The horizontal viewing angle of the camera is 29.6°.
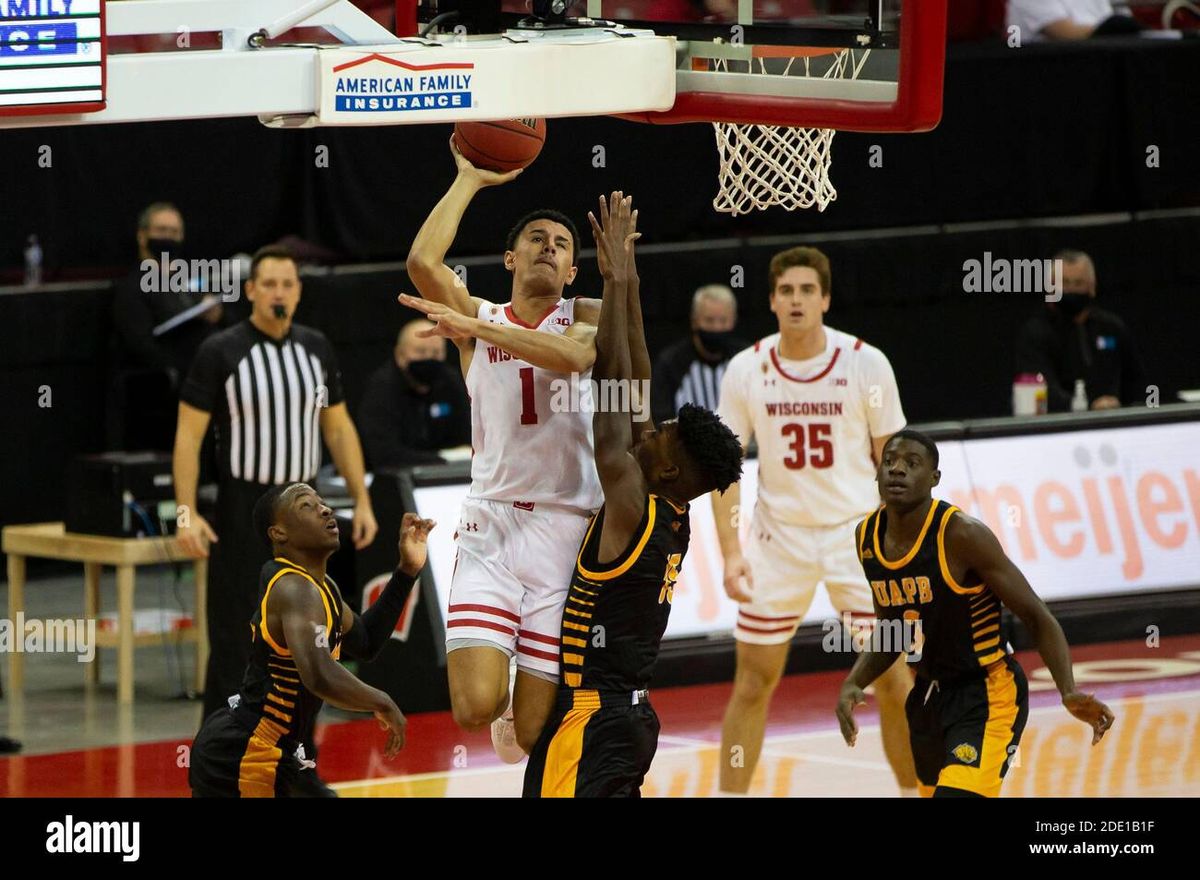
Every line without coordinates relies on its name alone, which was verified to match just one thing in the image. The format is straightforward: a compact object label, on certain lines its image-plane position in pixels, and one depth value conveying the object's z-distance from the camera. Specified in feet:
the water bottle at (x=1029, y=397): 40.32
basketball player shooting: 23.61
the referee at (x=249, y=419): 31.17
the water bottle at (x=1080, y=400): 41.16
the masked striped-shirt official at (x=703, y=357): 41.70
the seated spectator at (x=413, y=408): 38.52
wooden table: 35.88
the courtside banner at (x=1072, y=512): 36.99
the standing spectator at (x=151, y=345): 41.42
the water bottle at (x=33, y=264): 44.04
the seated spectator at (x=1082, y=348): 42.11
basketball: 23.12
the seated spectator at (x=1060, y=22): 53.01
